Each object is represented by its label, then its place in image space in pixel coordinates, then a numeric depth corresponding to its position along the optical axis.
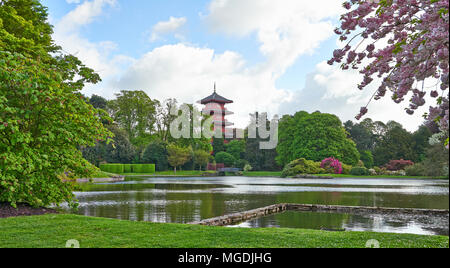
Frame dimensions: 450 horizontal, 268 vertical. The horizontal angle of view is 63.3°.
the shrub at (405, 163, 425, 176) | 39.22
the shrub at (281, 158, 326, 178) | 40.47
